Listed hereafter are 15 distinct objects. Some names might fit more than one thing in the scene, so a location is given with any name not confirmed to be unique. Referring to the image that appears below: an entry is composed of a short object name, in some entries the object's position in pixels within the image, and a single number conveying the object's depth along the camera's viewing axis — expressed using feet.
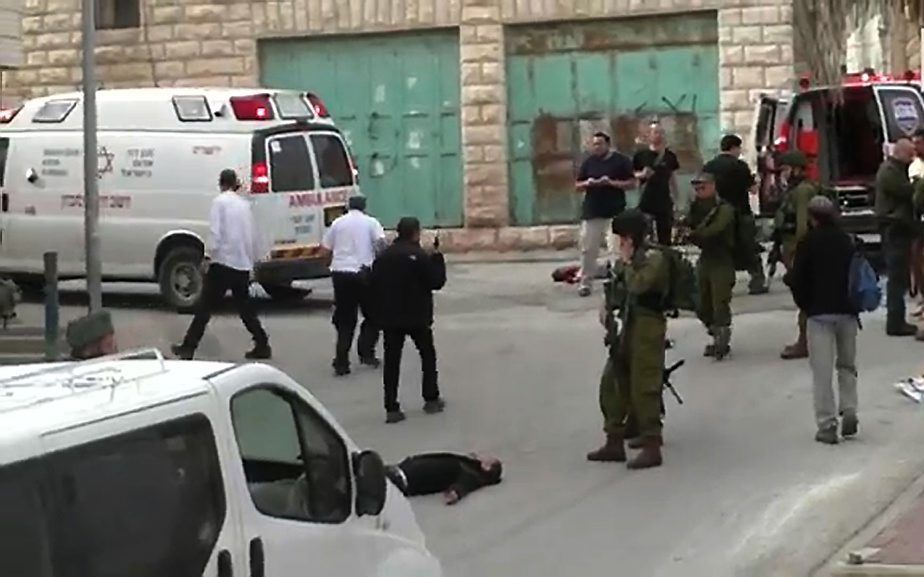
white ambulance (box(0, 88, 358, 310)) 64.75
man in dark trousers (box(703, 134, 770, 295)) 51.29
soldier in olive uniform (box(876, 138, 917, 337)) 53.01
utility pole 48.78
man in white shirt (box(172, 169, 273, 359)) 55.26
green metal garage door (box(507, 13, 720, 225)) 82.12
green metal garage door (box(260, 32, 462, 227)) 86.07
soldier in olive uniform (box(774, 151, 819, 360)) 50.85
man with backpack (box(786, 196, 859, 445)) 40.50
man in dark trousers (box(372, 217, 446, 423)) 45.85
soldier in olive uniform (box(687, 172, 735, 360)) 49.96
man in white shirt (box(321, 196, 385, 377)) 53.21
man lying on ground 38.68
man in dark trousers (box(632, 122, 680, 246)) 64.80
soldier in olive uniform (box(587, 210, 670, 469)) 38.93
